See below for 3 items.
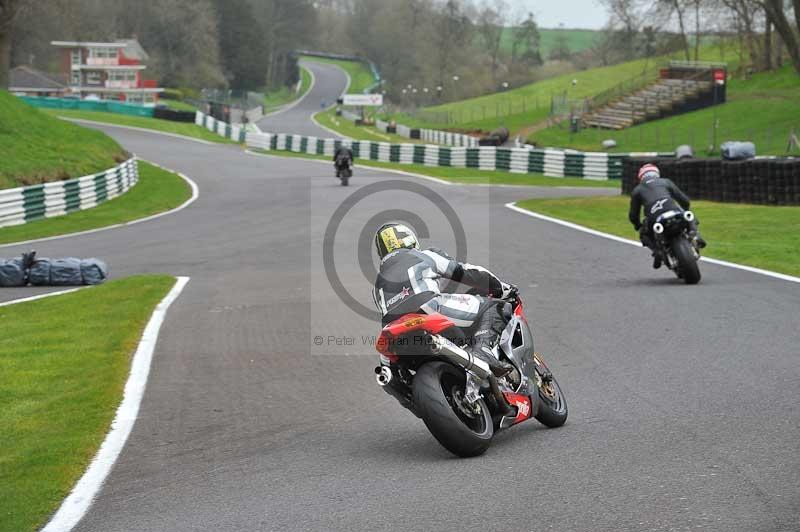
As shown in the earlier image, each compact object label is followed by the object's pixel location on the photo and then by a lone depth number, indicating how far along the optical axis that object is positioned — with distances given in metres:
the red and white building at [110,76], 108.50
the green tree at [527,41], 163.12
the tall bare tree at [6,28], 51.19
